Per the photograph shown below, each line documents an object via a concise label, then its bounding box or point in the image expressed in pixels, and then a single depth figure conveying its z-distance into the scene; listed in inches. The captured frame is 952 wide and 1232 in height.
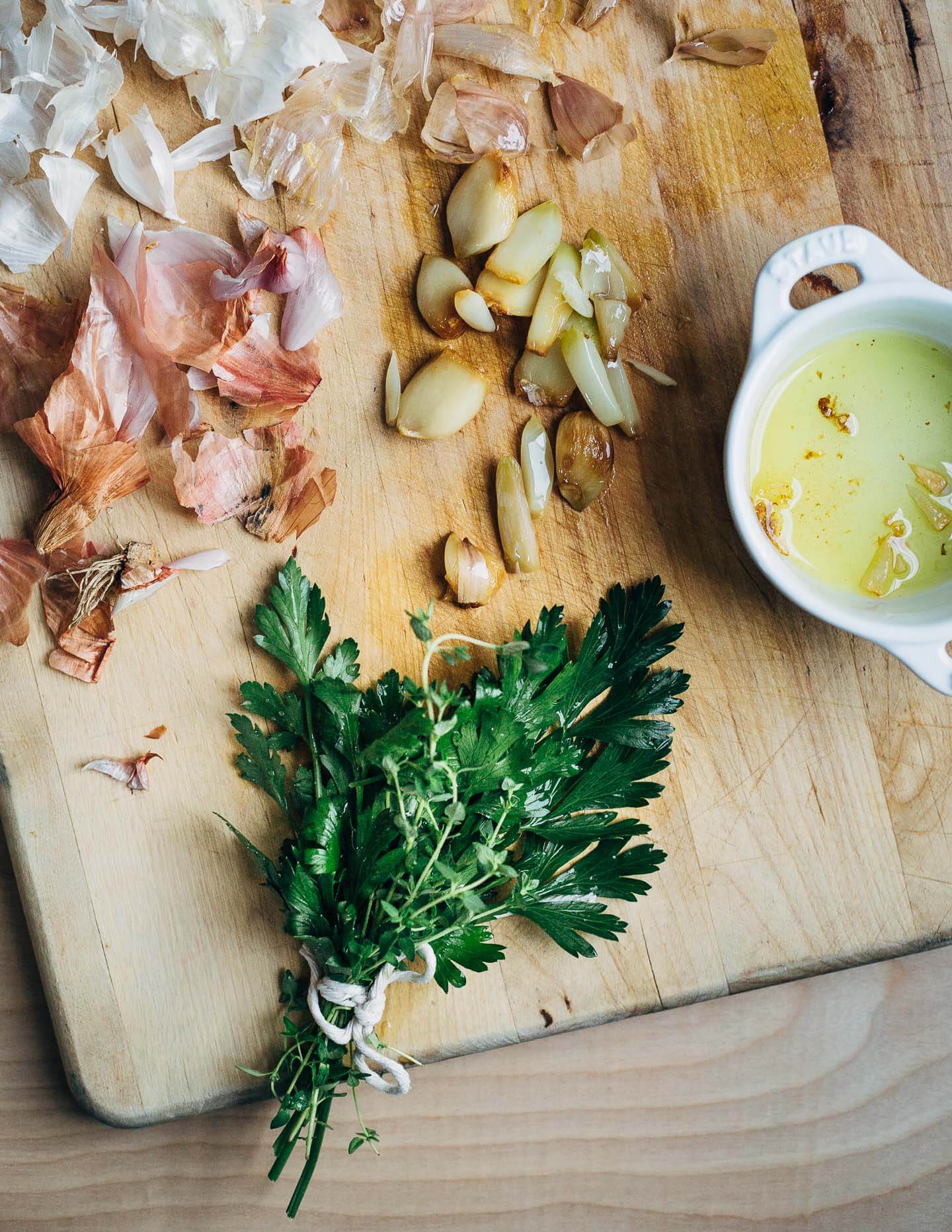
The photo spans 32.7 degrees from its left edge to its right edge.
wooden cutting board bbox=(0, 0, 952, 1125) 17.6
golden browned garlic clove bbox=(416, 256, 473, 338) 17.8
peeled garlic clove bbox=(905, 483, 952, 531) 17.6
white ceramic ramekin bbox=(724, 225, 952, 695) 16.8
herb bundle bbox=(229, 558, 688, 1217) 16.8
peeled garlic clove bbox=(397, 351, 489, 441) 17.7
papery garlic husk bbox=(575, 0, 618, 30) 17.9
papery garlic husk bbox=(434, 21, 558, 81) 17.7
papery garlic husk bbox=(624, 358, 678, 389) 18.0
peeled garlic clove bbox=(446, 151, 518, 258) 17.7
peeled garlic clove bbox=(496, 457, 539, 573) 17.9
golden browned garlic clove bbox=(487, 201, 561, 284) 17.8
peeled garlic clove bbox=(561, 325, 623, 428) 17.8
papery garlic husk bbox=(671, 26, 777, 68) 18.0
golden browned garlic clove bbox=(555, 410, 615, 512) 17.9
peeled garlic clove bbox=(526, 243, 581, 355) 17.8
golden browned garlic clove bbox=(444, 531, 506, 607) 17.7
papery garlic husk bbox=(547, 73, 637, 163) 17.8
